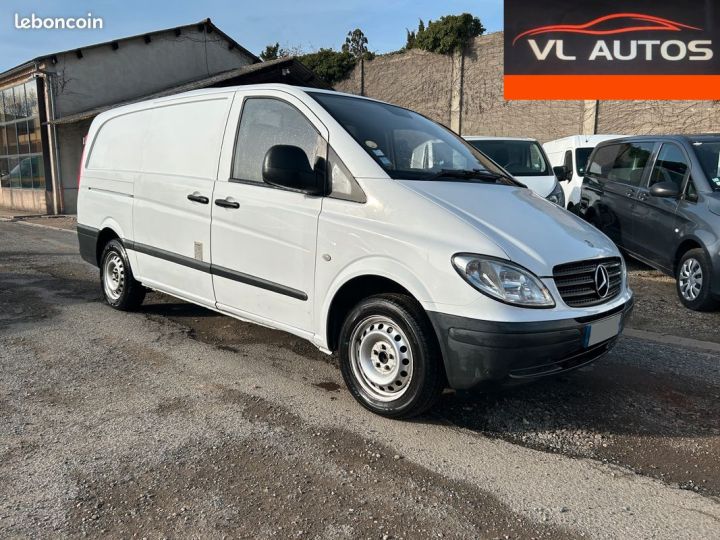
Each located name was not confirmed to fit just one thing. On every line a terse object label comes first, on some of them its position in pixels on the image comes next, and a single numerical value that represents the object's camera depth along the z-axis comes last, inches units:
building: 725.9
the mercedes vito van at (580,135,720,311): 224.2
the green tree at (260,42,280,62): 1533.6
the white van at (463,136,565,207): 332.8
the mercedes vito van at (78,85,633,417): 114.3
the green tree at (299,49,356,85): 970.1
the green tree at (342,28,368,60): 1453.0
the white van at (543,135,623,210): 436.8
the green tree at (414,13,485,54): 789.9
